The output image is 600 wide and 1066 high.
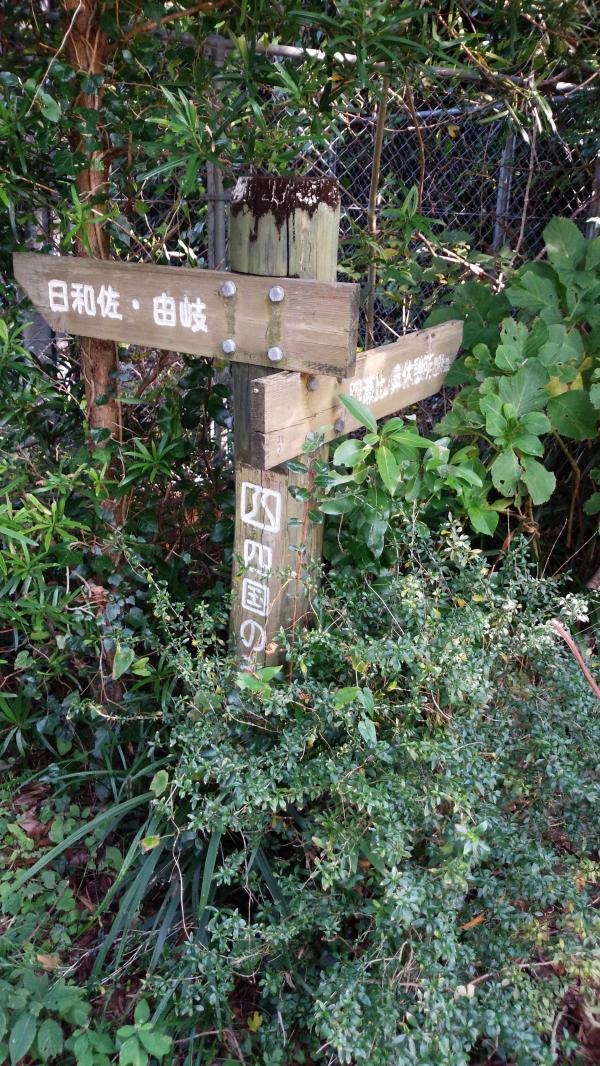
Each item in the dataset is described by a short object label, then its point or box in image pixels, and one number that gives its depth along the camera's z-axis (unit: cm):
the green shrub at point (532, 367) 189
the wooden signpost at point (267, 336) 146
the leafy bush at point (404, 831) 131
